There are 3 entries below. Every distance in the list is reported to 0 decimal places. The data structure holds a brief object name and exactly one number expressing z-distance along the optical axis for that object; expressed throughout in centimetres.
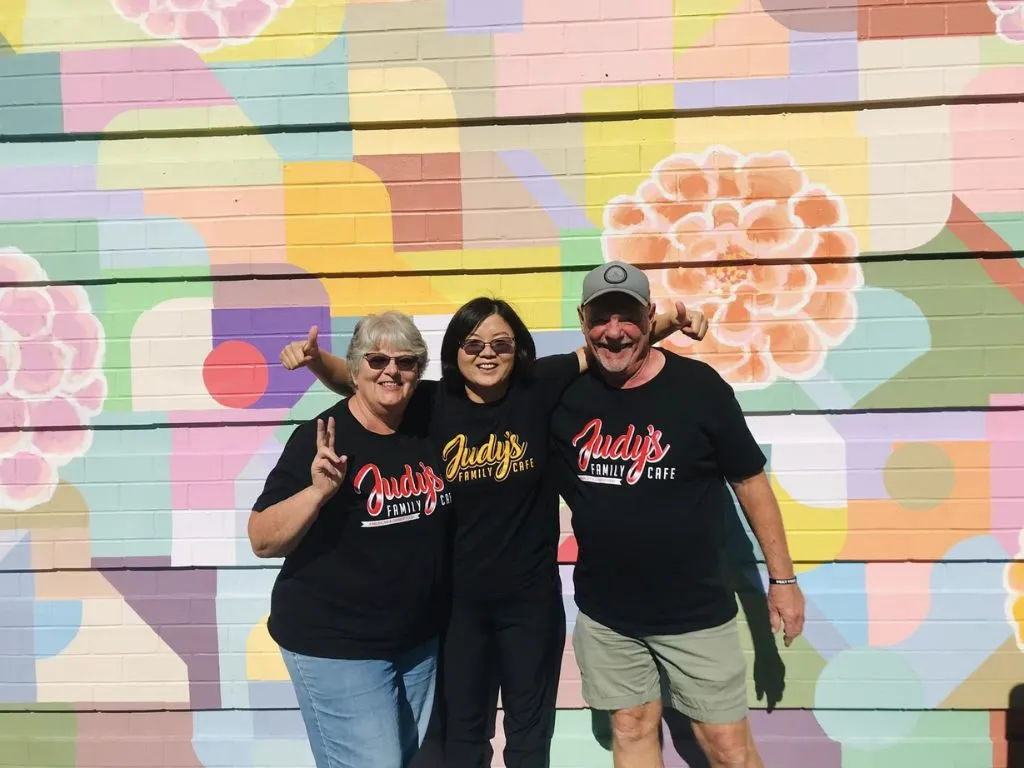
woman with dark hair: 210
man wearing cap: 209
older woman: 198
